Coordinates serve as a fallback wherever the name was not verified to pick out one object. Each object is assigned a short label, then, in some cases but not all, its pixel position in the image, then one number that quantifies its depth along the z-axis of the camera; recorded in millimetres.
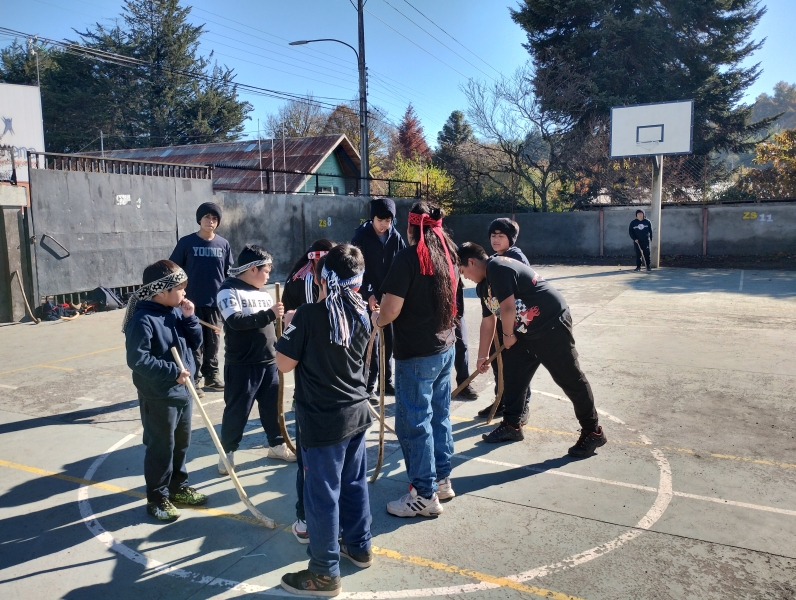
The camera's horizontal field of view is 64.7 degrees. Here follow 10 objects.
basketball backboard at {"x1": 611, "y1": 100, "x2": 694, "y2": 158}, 18797
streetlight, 21531
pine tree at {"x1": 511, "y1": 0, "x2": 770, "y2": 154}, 25797
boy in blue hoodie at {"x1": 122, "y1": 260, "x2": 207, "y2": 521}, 3686
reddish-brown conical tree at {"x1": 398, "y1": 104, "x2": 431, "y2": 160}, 57906
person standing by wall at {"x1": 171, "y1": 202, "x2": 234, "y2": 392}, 6430
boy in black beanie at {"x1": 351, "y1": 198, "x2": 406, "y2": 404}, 5797
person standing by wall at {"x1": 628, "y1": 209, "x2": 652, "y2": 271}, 18450
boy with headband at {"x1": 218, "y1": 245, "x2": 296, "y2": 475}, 4289
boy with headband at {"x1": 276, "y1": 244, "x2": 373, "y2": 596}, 3021
